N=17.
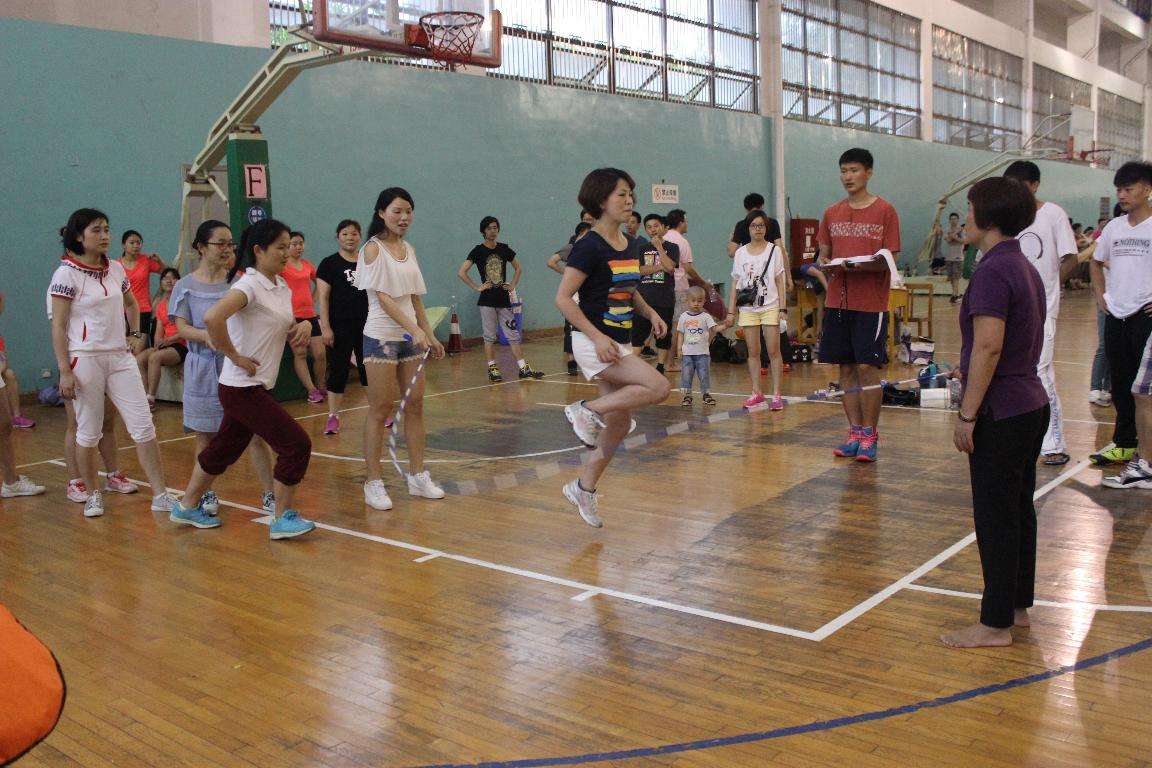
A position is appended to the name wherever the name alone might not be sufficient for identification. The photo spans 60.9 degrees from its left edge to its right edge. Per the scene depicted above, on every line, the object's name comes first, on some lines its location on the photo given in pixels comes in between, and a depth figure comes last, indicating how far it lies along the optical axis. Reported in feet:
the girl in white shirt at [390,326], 17.63
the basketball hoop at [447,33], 30.53
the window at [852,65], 70.59
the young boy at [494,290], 36.58
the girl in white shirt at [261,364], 16.08
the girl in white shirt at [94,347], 18.07
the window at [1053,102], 101.71
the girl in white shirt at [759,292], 27.12
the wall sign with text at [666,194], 59.47
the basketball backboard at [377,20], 28.84
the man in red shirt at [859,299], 20.44
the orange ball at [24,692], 4.15
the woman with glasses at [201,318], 17.70
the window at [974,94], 87.04
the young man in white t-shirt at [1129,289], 17.58
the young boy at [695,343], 28.09
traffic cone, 47.19
